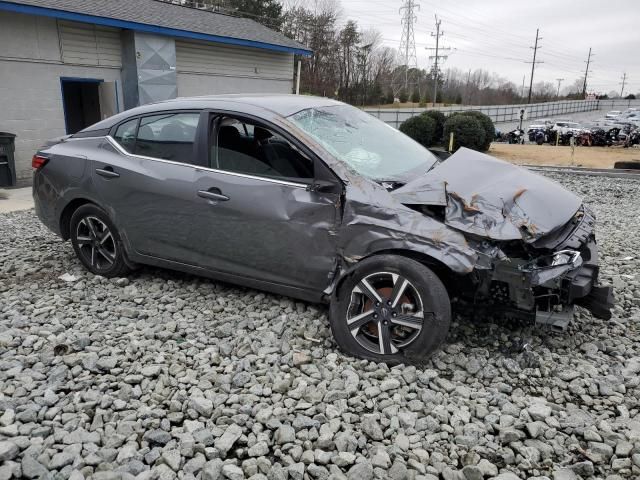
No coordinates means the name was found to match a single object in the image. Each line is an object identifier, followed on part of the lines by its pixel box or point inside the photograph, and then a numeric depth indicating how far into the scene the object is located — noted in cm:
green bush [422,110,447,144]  2031
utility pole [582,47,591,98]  9640
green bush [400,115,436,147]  1978
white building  1082
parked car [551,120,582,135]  2833
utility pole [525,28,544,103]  7689
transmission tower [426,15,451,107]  6503
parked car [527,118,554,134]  3095
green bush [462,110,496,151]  1917
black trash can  973
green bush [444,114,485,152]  1827
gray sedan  311
